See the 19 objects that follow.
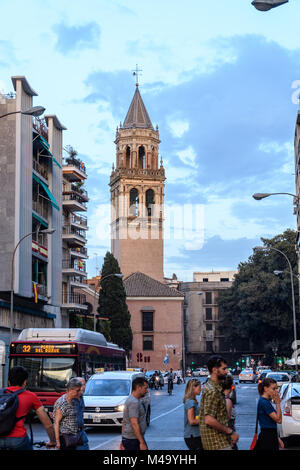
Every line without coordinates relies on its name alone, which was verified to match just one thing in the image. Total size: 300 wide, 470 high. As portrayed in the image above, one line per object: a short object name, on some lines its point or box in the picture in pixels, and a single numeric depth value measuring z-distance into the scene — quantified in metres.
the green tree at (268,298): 84.31
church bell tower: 105.44
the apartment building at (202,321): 129.75
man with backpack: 8.47
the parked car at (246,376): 76.06
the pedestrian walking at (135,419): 10.09
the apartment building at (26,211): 49.53
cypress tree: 86.88
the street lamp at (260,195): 30.61
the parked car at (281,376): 44.94
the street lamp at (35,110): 27.22
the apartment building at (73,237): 66.19
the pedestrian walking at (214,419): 8.26
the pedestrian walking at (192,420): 10.99
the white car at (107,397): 22.36
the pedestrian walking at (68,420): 10.48
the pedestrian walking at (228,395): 10.98
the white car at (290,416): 17.39
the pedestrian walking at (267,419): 11.01
